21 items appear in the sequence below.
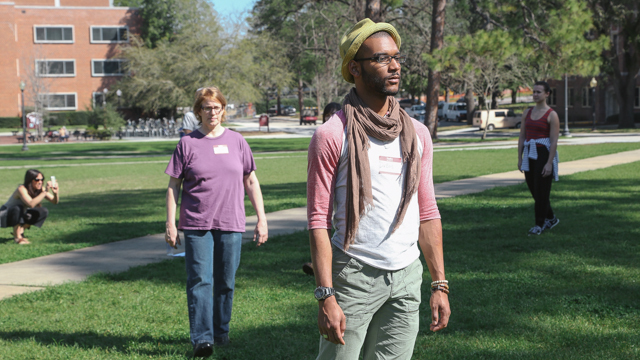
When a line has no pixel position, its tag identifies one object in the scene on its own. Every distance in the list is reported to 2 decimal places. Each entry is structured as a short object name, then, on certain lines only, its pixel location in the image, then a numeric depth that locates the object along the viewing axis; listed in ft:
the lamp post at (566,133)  120.35
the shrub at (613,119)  164.25
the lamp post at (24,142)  112.06
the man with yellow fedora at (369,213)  8.46
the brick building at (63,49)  199.31
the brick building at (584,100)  169.05
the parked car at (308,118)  208.33
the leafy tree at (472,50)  80.64
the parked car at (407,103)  250.16
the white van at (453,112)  205.13
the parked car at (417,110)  217.58
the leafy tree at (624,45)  131.44
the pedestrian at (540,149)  25.96
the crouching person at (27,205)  29.50
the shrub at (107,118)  156.56
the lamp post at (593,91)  134.60
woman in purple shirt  14.73
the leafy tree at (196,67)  172.24
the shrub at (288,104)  288.92
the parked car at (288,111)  278.05
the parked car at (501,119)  165.58
